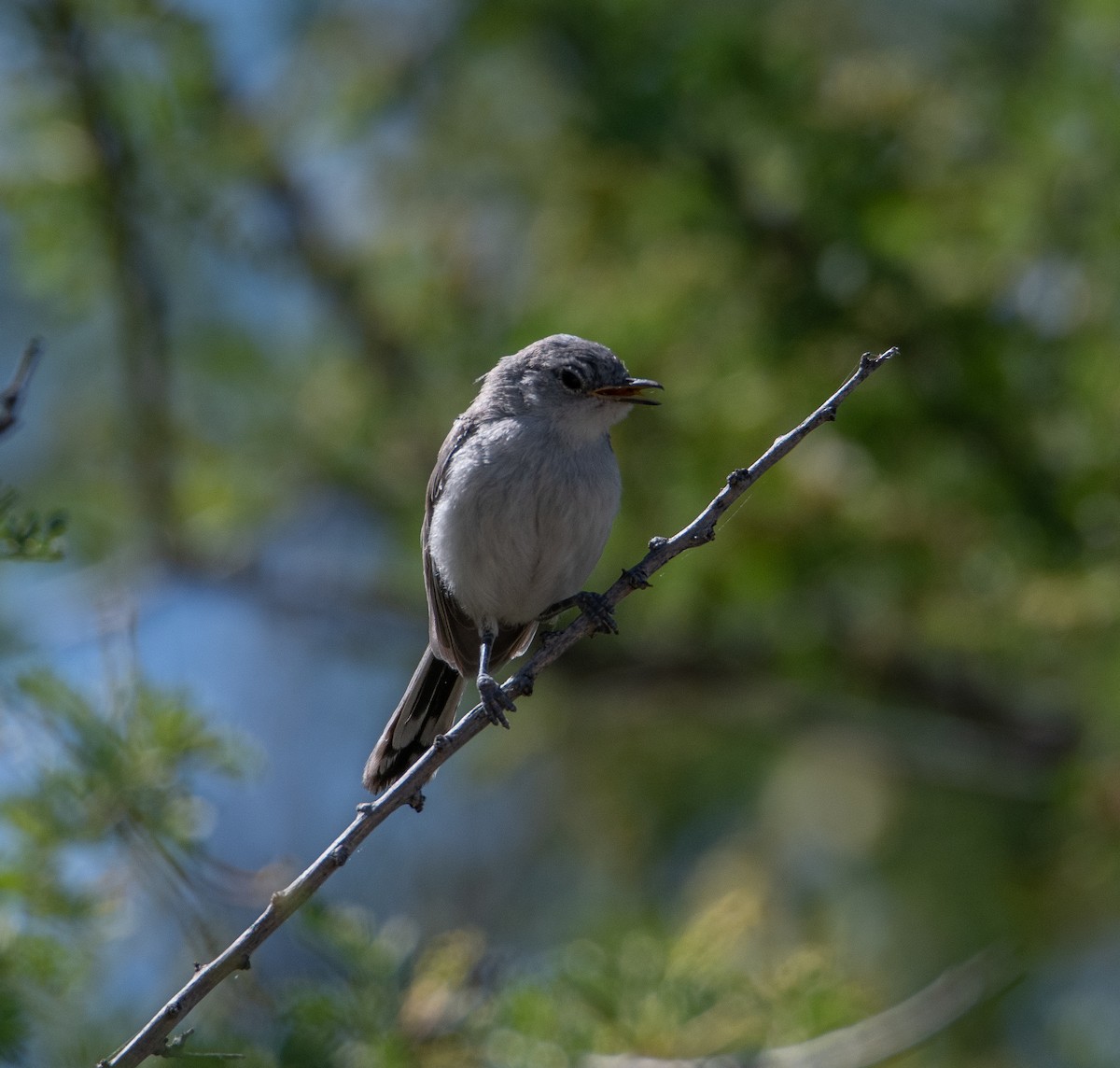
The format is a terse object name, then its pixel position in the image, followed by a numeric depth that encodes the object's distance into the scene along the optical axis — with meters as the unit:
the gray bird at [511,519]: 6.98
